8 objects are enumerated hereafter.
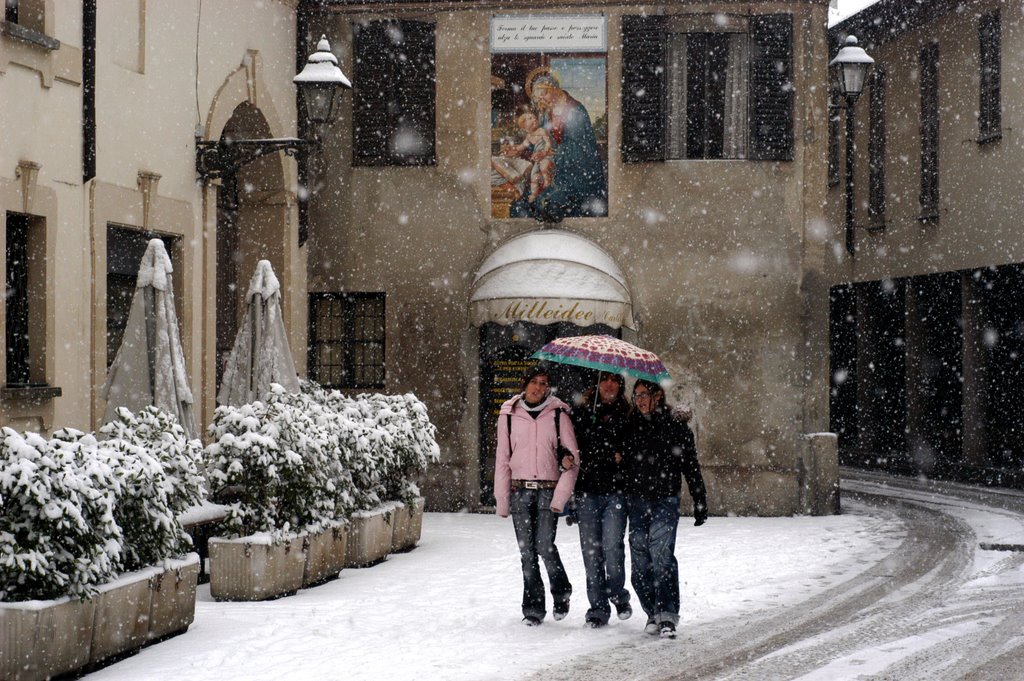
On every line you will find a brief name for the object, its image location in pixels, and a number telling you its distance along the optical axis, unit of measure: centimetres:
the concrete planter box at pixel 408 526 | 1470
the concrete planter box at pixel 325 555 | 1207
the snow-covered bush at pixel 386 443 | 1363
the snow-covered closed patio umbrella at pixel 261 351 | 1404
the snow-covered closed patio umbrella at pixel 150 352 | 1193
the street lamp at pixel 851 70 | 1830
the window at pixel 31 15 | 1284
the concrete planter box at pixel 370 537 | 1350
